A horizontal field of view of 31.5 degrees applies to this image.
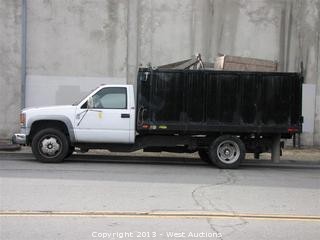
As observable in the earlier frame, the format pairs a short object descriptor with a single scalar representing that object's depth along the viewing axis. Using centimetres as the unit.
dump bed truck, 1420
